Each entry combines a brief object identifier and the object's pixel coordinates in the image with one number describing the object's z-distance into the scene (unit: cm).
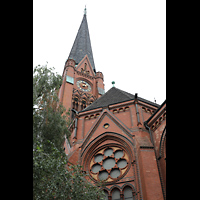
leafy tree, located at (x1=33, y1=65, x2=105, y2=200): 745
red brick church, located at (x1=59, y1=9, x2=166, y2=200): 1185
